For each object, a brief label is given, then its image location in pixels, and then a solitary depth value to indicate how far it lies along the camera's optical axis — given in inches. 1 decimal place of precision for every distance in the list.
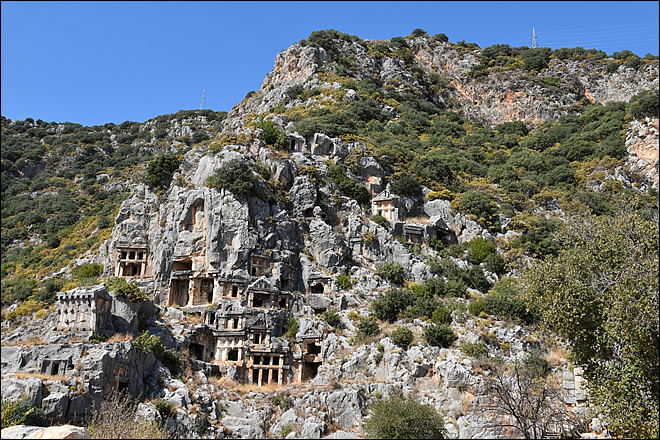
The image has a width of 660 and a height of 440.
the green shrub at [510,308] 1624.0
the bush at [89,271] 1999.3
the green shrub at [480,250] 1996.8
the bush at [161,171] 2206.0
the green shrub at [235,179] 1936.5
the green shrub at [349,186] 2234.3
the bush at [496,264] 1929.1
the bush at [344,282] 1877.5
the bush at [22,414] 1060.5
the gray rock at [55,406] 1150.3
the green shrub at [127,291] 1542.8
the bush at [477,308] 1659.7
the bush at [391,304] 1711.1
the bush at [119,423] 908.0
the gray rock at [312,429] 1306.6
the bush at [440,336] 1542.8
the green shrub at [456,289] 1784.0
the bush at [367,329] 1644.9
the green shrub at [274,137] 2332.7
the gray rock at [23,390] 1136.8
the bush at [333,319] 1743.4
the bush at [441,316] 1631.4
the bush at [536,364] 1393.9
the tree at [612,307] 793.6
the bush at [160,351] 1453.0
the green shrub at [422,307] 1689.2
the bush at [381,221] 2095.2
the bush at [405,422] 1168.8
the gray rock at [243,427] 1334.9
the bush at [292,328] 1755.7
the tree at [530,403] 1010.6
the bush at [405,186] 2272.4
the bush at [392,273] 1892.2
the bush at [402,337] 1556.3
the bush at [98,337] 1384.8
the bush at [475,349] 1477.6
